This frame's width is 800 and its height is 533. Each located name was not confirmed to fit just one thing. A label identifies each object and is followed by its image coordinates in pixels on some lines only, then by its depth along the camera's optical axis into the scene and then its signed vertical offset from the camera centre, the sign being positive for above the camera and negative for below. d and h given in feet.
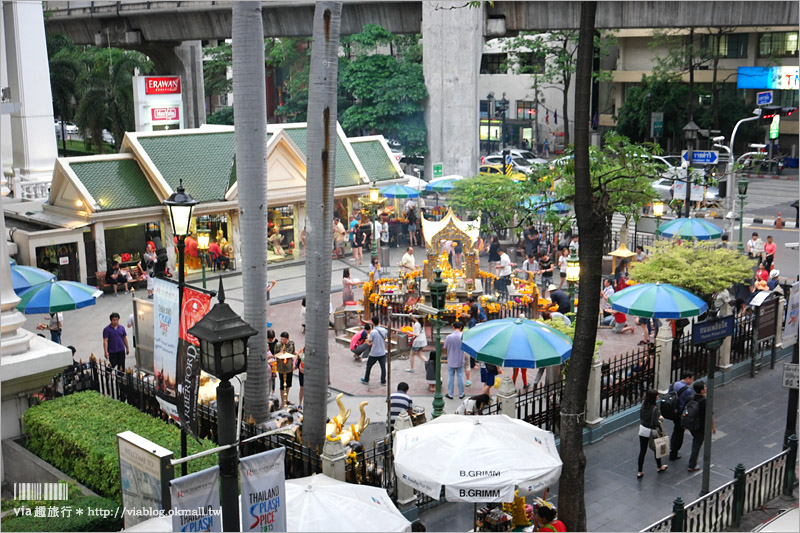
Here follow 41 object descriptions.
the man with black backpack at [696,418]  49.21 -16.70
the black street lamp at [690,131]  103.76 -2.36
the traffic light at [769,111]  94.56 -0.16
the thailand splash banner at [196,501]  29.73 -12.90
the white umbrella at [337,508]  33.06 -14.64
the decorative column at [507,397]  48.44 -15.14
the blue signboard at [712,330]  39.58 -9.70
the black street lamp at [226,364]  27.99 -7.77
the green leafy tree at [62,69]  193.06 +10.25
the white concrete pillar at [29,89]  112.27 +3.63
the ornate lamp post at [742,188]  93.87 -8.27
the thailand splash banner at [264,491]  31.42 -13.14
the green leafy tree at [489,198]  99.86 -9.72
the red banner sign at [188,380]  35.63 -10.51
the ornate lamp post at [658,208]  93.47 -10.02
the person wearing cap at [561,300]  72.54 -15.03
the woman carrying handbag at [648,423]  48.47 -16.69
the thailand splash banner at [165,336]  43.70 -10.71
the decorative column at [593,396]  53.88 -16.94
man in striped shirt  49.80 -15.83
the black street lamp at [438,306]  46.69 -10.04
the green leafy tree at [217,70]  205.57 +11.15
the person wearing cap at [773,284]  75.22 -14.54
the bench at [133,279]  90.89 -16.41
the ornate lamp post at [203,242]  72.08 -9.98
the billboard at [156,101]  129.08 +2.22
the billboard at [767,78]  177.06 +6.35
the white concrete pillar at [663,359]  59.16 -16.20
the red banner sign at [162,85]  129.39 +4.57
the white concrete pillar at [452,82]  142.51 +4.95
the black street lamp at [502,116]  213.75 -0.83
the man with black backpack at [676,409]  50.70 -16.83
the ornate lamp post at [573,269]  60.19 -10.44
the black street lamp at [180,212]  44.21 -4.66
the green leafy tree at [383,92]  149.89 +3.61
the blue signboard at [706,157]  98.43 -5.09
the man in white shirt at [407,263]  83.05 -13.68
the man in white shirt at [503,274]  82.80 -14.76
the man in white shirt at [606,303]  76.54 -16.77
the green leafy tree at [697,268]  65.31 -11.64
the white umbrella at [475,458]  37.01 -14.59
